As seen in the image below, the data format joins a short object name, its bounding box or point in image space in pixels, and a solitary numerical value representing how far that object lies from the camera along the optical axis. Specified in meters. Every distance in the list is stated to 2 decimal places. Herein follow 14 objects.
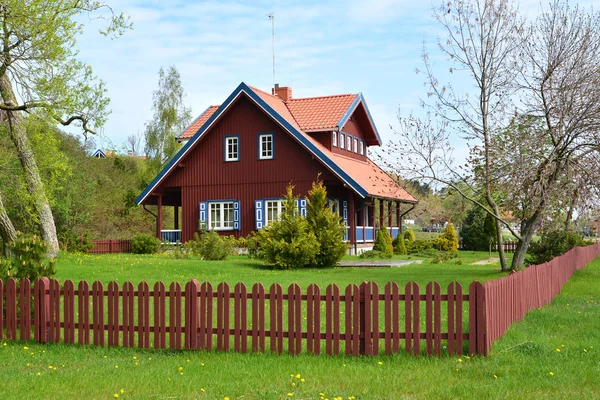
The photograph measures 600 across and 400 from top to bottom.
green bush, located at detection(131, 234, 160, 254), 33.12
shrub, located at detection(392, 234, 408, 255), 34.84
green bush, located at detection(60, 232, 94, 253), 32.56
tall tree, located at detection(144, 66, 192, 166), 56.47
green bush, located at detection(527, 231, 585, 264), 23.39
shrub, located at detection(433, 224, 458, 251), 38.16
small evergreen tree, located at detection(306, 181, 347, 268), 24.80
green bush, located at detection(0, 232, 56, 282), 11.93
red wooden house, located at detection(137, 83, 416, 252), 32.59
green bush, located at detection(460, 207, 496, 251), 41.84
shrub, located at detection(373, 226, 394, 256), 32.19
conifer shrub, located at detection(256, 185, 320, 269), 24.14
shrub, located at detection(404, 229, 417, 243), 38.19
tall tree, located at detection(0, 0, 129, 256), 15.87
